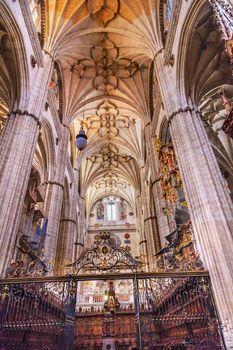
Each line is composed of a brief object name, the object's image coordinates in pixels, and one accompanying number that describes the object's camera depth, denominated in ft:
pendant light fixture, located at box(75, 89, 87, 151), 30.71
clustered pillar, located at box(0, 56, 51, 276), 21.91
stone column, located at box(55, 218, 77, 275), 47.06
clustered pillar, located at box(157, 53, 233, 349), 18.84
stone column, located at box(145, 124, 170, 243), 40.21
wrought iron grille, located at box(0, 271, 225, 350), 18.40
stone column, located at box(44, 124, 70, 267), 37.69
